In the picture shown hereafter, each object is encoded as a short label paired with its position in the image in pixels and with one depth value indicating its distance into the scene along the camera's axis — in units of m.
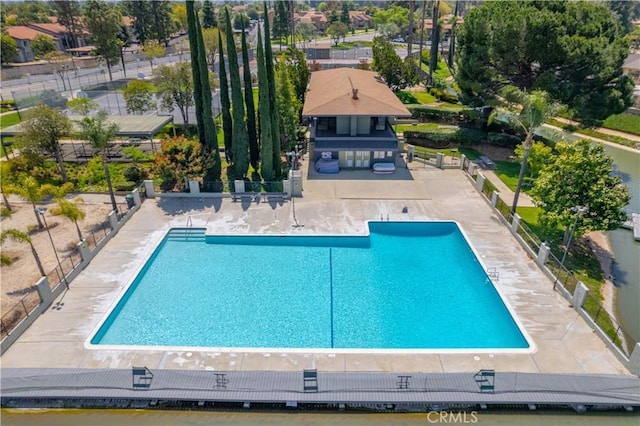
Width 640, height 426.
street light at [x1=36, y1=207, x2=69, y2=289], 19.20
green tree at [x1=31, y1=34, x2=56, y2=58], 75.88
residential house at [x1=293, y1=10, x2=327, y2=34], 148.25
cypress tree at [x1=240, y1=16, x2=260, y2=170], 28.39
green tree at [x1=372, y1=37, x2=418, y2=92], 48.16
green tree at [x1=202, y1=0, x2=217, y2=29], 96.00
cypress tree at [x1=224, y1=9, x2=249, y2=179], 26.73
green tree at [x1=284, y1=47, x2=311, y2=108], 41.09
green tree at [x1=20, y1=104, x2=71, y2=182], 27.25
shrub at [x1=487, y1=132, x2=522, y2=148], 36.38
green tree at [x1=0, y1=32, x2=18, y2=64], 69.44
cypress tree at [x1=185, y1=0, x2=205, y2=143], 26.34
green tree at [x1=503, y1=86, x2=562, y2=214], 22.19
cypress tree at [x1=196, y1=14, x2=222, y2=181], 26.95
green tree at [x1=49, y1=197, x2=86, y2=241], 20.52
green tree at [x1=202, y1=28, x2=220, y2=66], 68.00
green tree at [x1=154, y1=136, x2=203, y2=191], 26.31
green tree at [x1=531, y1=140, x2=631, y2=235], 19.92
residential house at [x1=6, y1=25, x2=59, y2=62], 78.67
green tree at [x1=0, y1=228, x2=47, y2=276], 17.41
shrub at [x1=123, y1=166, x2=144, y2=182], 29.64
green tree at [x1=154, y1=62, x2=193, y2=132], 36.78
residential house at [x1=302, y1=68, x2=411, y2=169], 31.50
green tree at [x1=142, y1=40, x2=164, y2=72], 61.34
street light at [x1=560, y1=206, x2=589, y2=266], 18.83
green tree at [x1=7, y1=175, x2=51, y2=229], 20.36
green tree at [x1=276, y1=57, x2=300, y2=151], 32.03
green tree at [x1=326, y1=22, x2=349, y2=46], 110.06
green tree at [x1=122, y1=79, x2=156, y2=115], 38.47
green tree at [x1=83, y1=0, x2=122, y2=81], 55.56
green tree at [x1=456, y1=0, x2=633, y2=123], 30.97
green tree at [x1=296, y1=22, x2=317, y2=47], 111.28
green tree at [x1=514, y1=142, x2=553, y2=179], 26.73
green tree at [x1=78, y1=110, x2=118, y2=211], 23.48
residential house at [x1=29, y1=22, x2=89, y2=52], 86.88
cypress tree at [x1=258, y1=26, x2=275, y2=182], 26.86
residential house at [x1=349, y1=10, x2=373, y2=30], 163.38
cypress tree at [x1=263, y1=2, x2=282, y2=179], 27.73
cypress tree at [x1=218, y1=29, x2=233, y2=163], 27.85
